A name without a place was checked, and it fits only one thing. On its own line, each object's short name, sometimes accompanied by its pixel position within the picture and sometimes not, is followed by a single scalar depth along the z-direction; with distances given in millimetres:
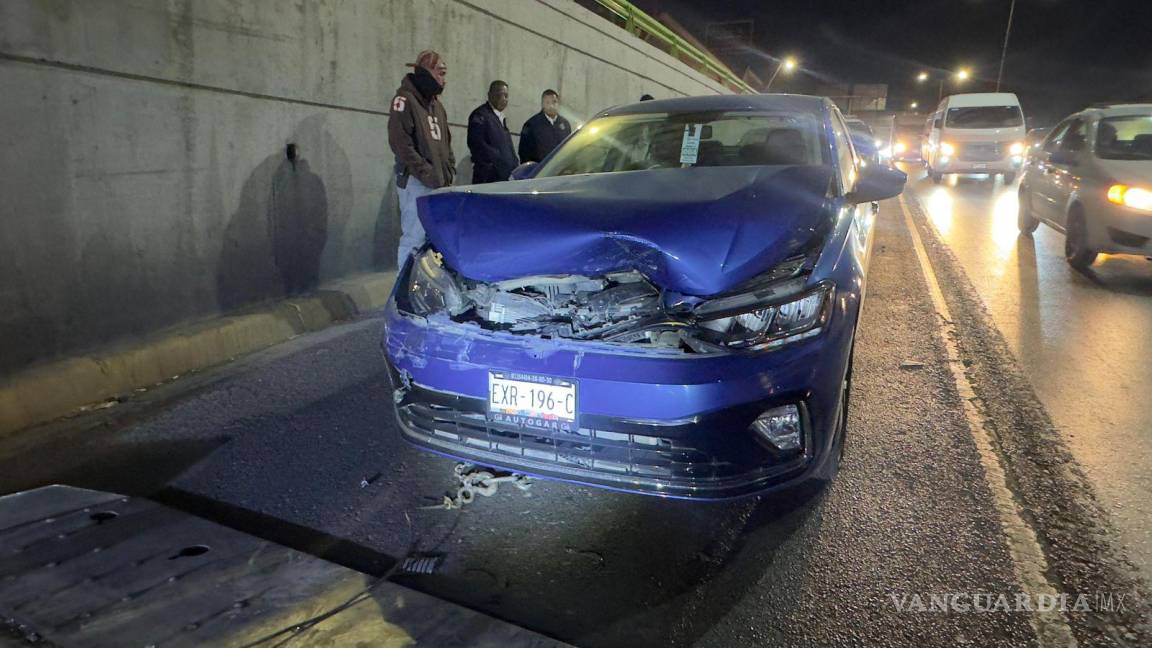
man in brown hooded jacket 5523
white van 17609
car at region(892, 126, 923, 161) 30938
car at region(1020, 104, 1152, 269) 6535
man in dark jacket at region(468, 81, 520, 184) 6777
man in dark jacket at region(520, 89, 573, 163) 7516
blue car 2281
